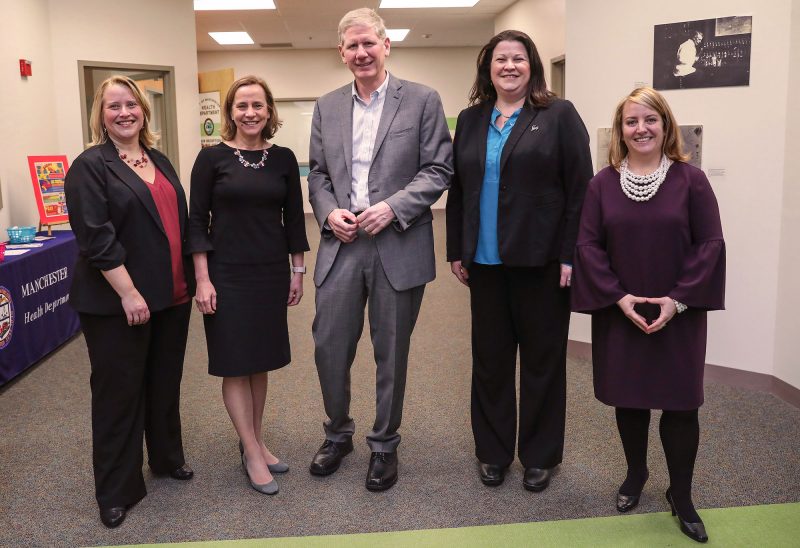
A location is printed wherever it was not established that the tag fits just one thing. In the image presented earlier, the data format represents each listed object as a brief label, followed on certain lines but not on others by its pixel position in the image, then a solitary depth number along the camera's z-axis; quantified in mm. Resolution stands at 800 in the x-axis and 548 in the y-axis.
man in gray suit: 2539
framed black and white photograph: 3697
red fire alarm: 5492
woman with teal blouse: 2486
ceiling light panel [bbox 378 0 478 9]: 9195
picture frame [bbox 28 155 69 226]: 5082
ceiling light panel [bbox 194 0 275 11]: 8945
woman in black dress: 2525
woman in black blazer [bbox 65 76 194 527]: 2316
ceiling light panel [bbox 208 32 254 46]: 11305
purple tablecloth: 4012
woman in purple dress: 2205
